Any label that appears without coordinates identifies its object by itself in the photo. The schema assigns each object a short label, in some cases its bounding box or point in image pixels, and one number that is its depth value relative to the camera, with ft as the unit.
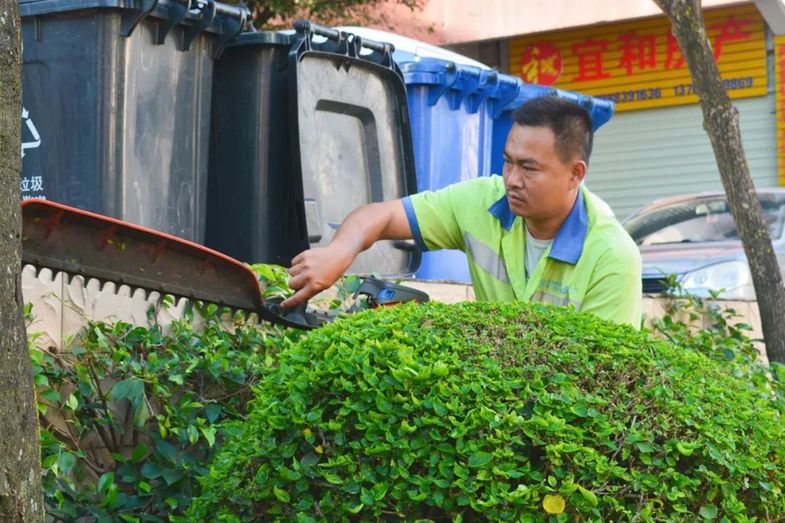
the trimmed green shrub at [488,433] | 8.36
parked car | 28.43
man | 11.66
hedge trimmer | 9.84
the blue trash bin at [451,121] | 21.22
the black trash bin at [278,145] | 17.22
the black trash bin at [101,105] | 15.01
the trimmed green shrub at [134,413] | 11.49
